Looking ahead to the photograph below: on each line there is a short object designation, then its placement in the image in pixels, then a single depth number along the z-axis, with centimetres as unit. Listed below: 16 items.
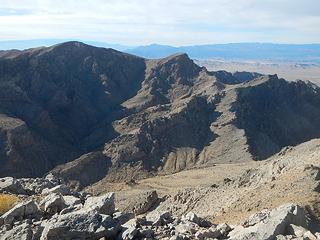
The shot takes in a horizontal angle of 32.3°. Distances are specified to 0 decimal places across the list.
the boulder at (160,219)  1671
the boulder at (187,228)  1580
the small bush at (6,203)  1831
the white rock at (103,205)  1638
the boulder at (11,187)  2419
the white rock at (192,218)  1783
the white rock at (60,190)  2243
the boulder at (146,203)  4191
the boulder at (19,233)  1453
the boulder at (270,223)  1470
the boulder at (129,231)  1433
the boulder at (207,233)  1512
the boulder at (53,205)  1728
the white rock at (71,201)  1838
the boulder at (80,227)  1412
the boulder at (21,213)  1636
